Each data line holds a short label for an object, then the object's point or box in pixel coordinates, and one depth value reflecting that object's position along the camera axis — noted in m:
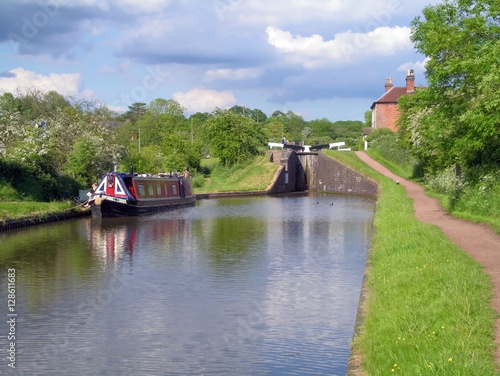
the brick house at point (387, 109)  68.19
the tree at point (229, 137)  49.56
